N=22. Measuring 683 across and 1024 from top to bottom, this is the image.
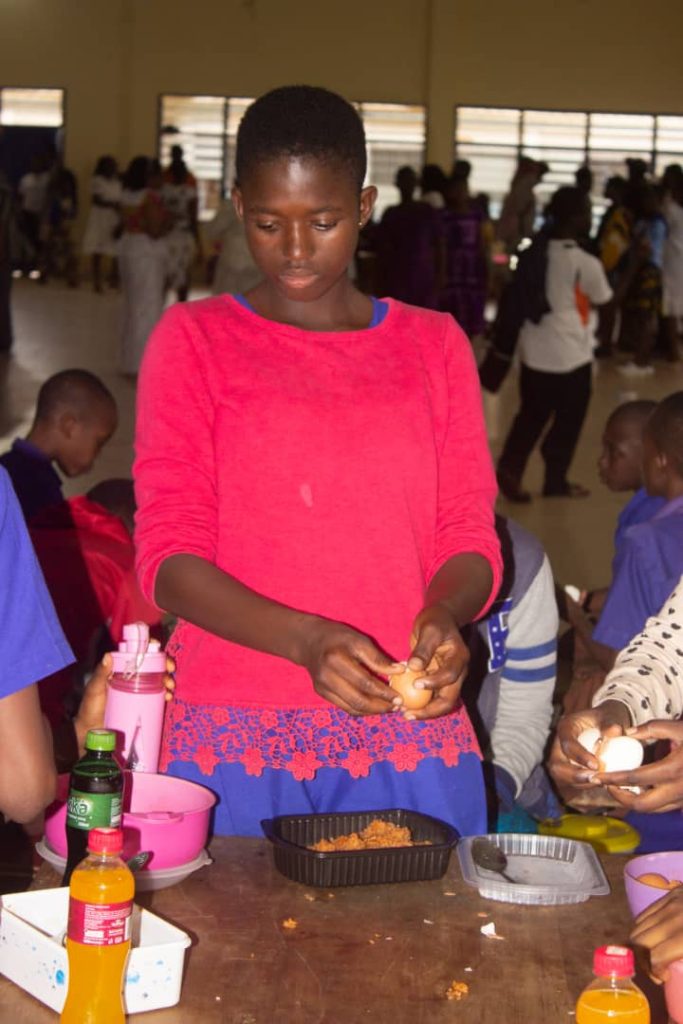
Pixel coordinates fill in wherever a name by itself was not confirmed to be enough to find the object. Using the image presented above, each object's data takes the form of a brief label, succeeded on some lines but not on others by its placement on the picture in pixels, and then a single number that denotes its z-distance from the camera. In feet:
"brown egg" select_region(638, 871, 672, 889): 8.23
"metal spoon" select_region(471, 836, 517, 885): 8.70
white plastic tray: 7.42
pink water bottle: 8.78
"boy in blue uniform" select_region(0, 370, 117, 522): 18.04
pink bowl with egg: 8.31
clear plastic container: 8.44
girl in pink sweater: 8.55
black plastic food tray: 8.38
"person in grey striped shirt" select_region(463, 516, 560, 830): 12.39
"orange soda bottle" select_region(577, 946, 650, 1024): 6.97
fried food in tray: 8.56
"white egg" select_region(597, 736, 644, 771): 8.37
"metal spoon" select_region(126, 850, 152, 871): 8.00
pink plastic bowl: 8.35
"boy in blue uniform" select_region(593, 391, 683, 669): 12.76
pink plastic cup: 7.35
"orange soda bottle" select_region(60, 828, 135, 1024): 7.18
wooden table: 7.50
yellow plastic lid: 12.31
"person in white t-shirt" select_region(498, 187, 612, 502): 31.76
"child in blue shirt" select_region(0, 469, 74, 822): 7.59
